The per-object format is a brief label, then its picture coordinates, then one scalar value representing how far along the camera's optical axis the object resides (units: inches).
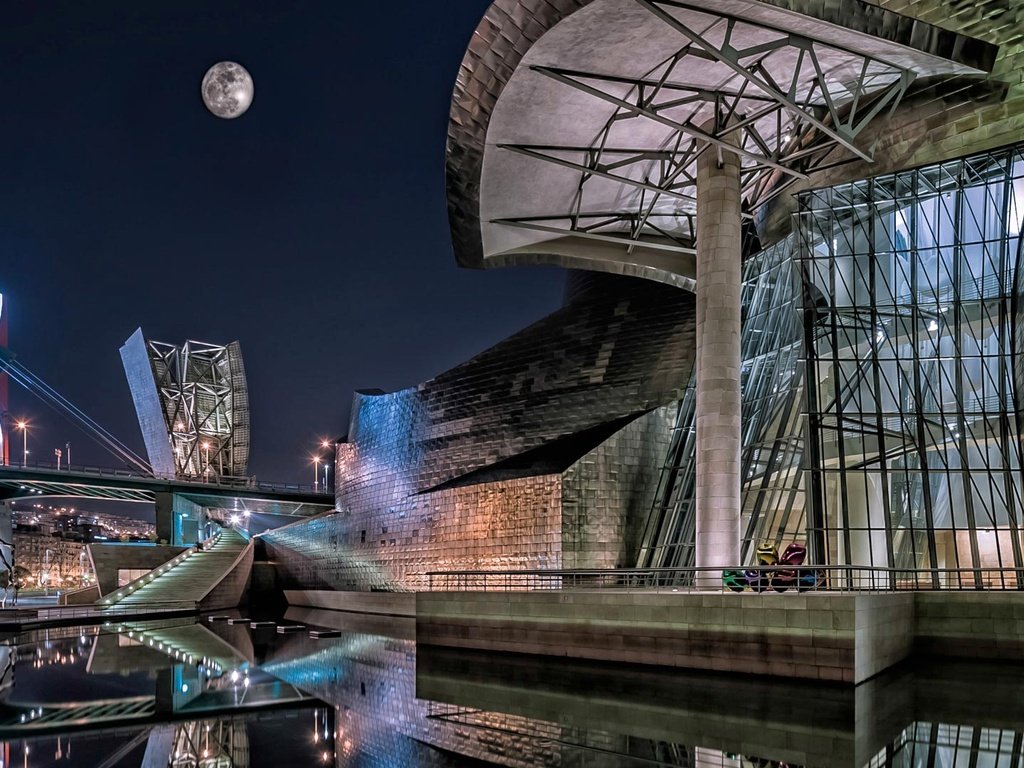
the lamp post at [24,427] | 3109.0
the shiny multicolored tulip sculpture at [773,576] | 608.1
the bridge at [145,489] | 2402.8
